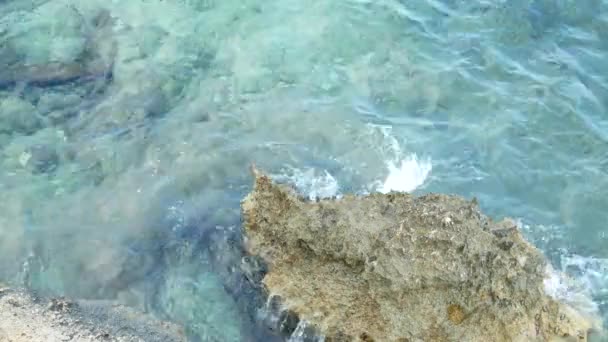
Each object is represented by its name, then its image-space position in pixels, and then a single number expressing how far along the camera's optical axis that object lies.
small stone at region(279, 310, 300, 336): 8.58
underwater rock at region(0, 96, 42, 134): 11.59
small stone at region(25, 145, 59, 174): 10.97
